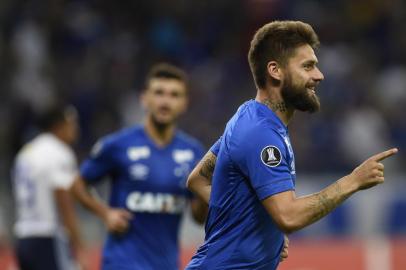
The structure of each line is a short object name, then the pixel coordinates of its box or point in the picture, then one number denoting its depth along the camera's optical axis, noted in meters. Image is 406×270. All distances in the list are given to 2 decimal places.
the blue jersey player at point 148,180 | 14.12
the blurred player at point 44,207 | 17.05
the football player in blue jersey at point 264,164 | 9.27
